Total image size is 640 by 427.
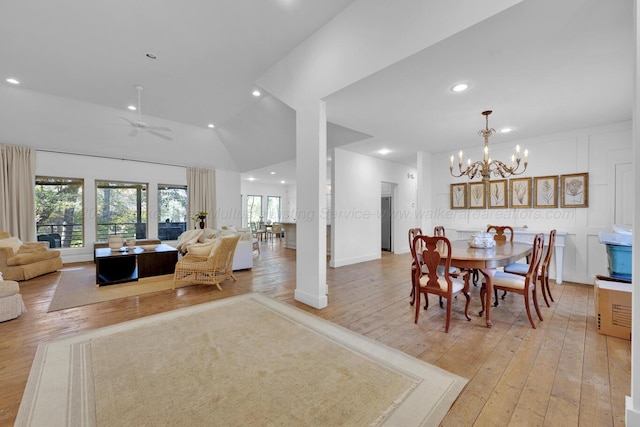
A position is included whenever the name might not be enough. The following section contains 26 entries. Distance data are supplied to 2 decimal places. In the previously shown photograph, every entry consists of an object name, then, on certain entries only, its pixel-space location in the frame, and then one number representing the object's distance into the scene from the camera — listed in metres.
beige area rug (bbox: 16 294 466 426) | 1.46
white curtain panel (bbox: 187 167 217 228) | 8.04
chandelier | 3.38
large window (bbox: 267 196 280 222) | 12.83
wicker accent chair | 3.86
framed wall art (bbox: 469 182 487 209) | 5.21
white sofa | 5.04
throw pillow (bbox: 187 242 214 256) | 4.01
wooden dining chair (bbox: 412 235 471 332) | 2.53
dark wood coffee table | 4.21
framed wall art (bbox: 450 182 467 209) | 5.47
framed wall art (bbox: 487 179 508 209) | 4.97
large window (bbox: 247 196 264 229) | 12.24
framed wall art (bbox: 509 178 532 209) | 4.69
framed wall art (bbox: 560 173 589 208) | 4.12
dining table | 2.53
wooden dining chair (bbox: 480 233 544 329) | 2.62
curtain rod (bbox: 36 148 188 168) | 5.93
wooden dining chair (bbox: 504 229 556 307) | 3.09
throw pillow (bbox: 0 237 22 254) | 4.40
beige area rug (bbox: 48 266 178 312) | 3.37
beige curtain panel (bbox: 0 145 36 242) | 5.25
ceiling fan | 4.20
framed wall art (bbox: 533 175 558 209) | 4.43
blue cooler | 3.19
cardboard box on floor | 2.33
